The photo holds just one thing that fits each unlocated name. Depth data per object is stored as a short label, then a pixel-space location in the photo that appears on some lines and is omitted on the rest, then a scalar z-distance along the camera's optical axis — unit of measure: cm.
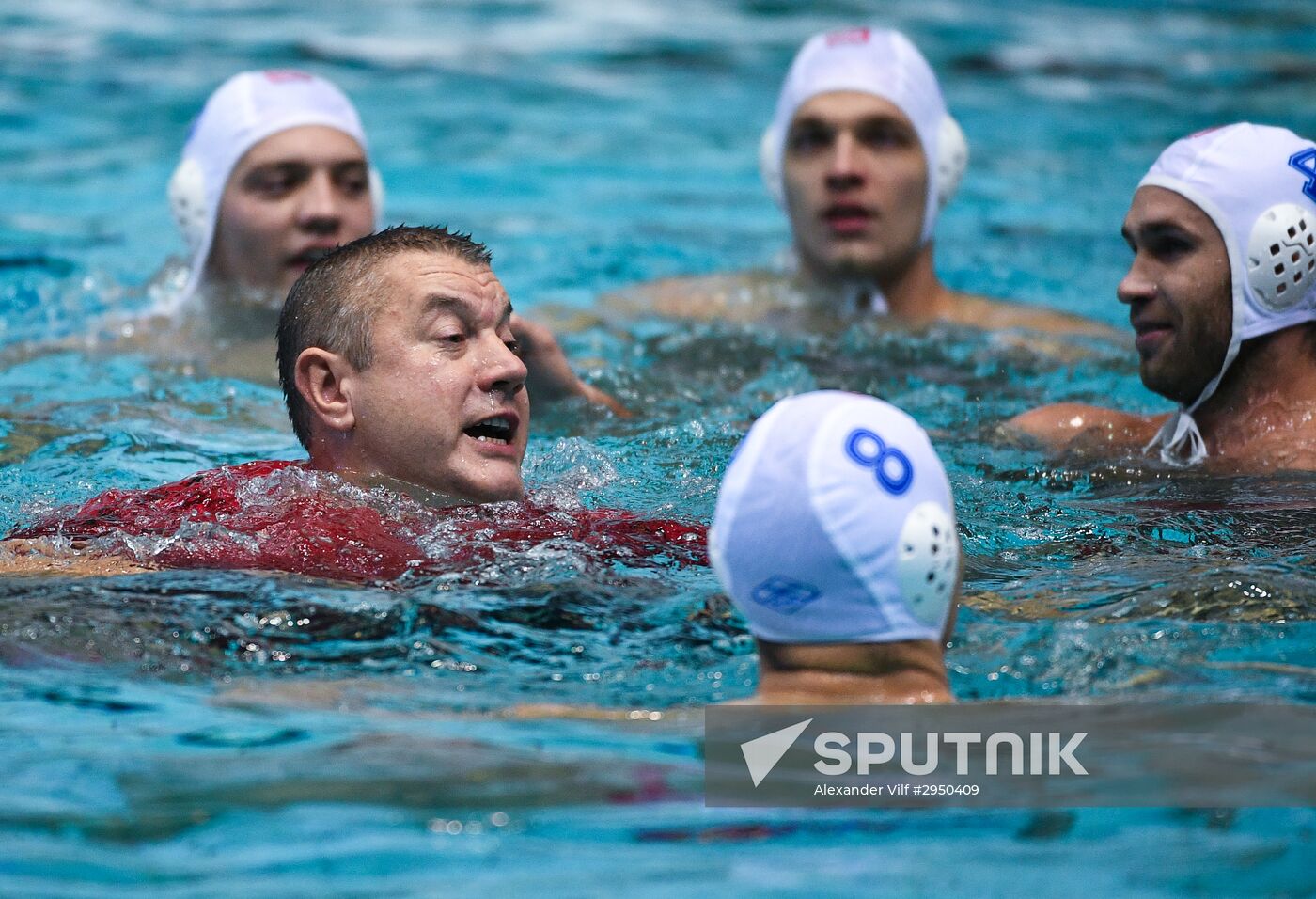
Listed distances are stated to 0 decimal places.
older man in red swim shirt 774
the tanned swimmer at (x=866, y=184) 1419
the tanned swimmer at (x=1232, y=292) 948
